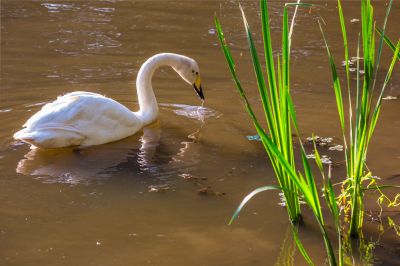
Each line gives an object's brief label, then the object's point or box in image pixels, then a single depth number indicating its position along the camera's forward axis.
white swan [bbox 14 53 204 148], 11.07
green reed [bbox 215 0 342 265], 6.59
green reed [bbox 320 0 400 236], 7.09
